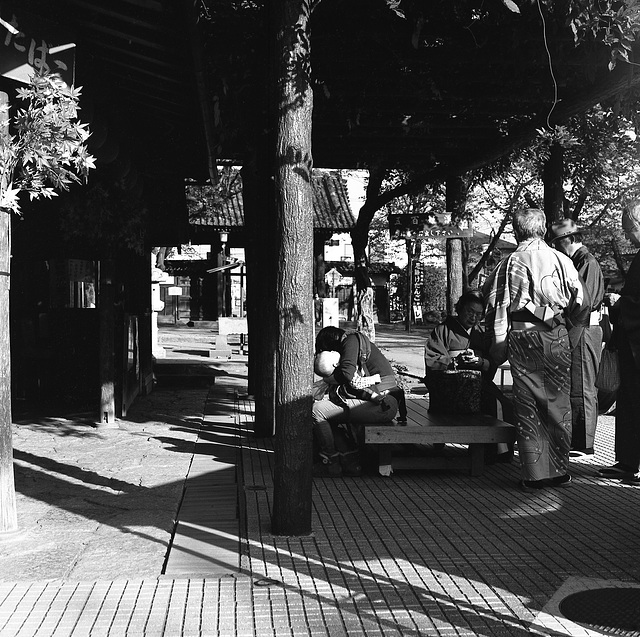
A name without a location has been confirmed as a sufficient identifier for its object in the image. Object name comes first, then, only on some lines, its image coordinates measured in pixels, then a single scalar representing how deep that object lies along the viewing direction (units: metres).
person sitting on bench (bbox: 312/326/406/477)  6.77
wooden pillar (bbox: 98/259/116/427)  9.40
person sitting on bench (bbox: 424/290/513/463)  7.26
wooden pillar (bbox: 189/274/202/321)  40.55
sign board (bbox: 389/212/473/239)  12.10
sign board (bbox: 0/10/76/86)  4.69
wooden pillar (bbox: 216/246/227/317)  36.97
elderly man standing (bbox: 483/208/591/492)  6.22
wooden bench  6.50
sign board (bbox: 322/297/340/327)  19.72
